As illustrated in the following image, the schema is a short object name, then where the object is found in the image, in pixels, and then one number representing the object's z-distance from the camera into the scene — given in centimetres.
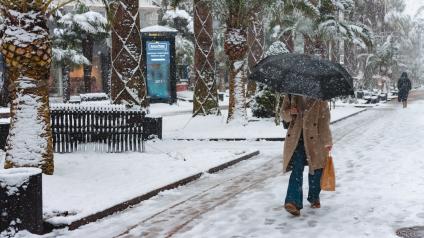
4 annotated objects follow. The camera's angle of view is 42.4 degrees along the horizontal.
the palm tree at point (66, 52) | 3528
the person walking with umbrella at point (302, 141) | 699
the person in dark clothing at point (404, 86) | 3512
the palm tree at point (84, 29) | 3497
